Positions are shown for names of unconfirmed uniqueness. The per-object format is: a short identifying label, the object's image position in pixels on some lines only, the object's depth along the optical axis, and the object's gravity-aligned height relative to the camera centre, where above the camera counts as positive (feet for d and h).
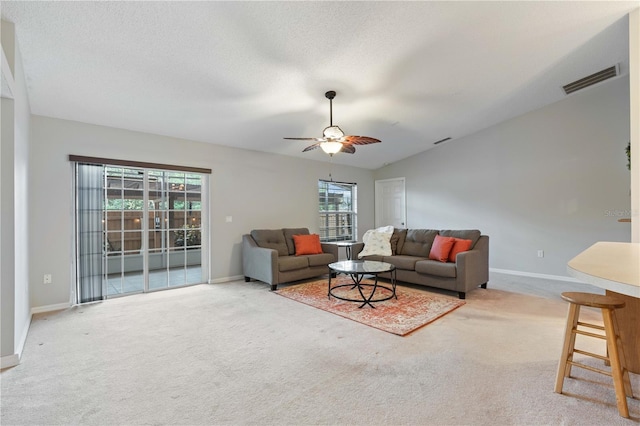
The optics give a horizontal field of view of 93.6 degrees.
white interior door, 24.32 +0.78
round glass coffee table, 12.07 -2.37
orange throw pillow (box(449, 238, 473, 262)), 14.42 -1.74
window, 22.49 +0.21
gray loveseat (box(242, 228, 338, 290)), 14.96 -2.43
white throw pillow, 17.19 -1.81
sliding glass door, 12.78 -0.76
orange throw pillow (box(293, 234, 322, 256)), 17.19 -1.82
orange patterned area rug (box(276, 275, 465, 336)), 10.21 -3.75
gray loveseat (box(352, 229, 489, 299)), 13.17 -2.42
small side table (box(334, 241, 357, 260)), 18.13 -1.99
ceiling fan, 11.62 +2.85
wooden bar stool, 5.61 -2.62
